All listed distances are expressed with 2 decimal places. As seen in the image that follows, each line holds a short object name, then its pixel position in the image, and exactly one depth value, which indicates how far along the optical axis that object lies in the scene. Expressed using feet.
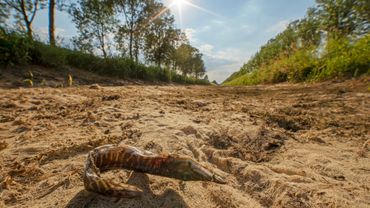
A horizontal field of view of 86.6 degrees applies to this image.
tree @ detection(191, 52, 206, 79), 130.72
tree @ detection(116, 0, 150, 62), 55.62
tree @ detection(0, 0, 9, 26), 26.71
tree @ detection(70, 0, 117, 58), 46.06
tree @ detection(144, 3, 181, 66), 64.37
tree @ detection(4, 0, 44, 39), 32.76
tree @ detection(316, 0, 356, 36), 22.65
